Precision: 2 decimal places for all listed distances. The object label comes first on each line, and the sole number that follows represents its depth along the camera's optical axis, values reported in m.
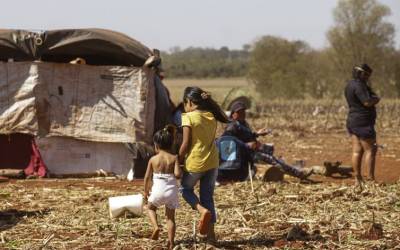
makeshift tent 23.94
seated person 21.17
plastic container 16.04
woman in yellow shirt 13.13
